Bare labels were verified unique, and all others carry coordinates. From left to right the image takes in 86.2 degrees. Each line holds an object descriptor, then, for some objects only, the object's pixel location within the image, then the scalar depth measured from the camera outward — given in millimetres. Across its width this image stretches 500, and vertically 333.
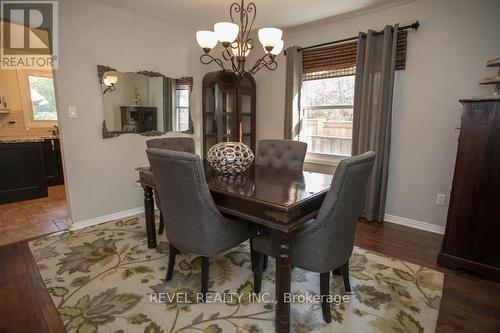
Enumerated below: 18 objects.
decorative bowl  1938
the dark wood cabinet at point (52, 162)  4441
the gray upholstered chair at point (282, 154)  2439
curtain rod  2650
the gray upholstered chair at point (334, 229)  1332
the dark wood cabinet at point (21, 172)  3662
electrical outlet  2717
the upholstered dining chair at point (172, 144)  2570
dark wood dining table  1362
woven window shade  3105
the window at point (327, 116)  3318
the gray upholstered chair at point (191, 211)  1453
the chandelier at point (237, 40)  1864
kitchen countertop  3882
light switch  2742
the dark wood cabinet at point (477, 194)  1897
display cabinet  3736
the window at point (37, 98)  4570
